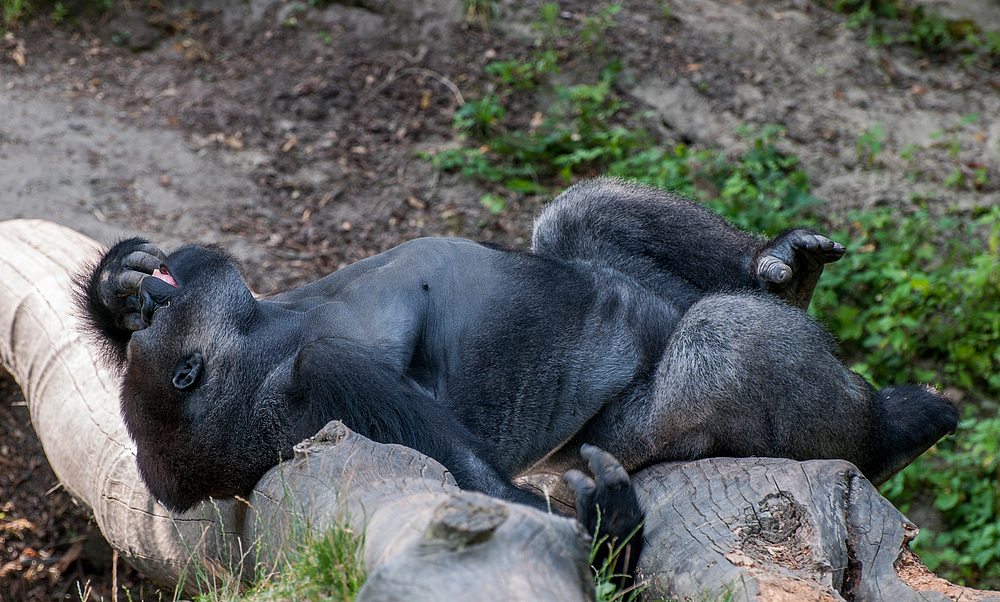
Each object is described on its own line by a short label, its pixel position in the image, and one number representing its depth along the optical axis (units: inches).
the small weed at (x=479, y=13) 600.7
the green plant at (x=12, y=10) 609.9
